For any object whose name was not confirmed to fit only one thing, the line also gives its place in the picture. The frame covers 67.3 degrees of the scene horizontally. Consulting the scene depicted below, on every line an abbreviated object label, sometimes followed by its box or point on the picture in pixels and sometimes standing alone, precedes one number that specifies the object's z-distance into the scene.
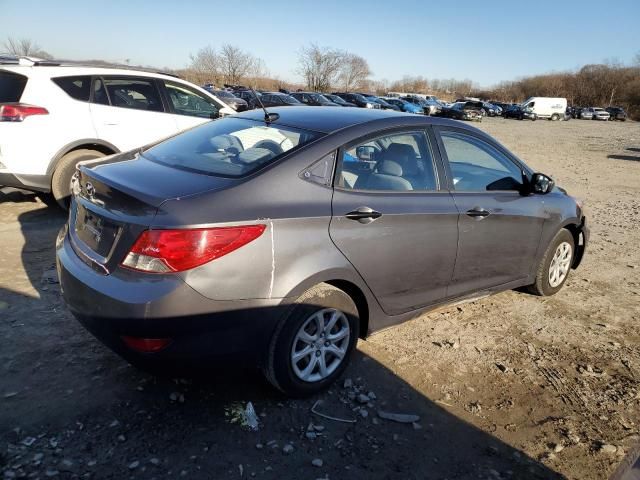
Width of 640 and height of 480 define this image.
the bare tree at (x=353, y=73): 72.06
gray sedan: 2.29
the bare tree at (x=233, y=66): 60.03
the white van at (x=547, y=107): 53.91
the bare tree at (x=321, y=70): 67.12
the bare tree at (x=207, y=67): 60.84
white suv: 5.47
